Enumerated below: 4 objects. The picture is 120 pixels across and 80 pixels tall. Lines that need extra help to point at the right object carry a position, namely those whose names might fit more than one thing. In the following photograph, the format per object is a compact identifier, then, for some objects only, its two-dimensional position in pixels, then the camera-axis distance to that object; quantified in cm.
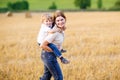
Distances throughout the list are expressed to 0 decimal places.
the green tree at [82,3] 4242
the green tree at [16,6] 4060
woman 552
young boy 554
